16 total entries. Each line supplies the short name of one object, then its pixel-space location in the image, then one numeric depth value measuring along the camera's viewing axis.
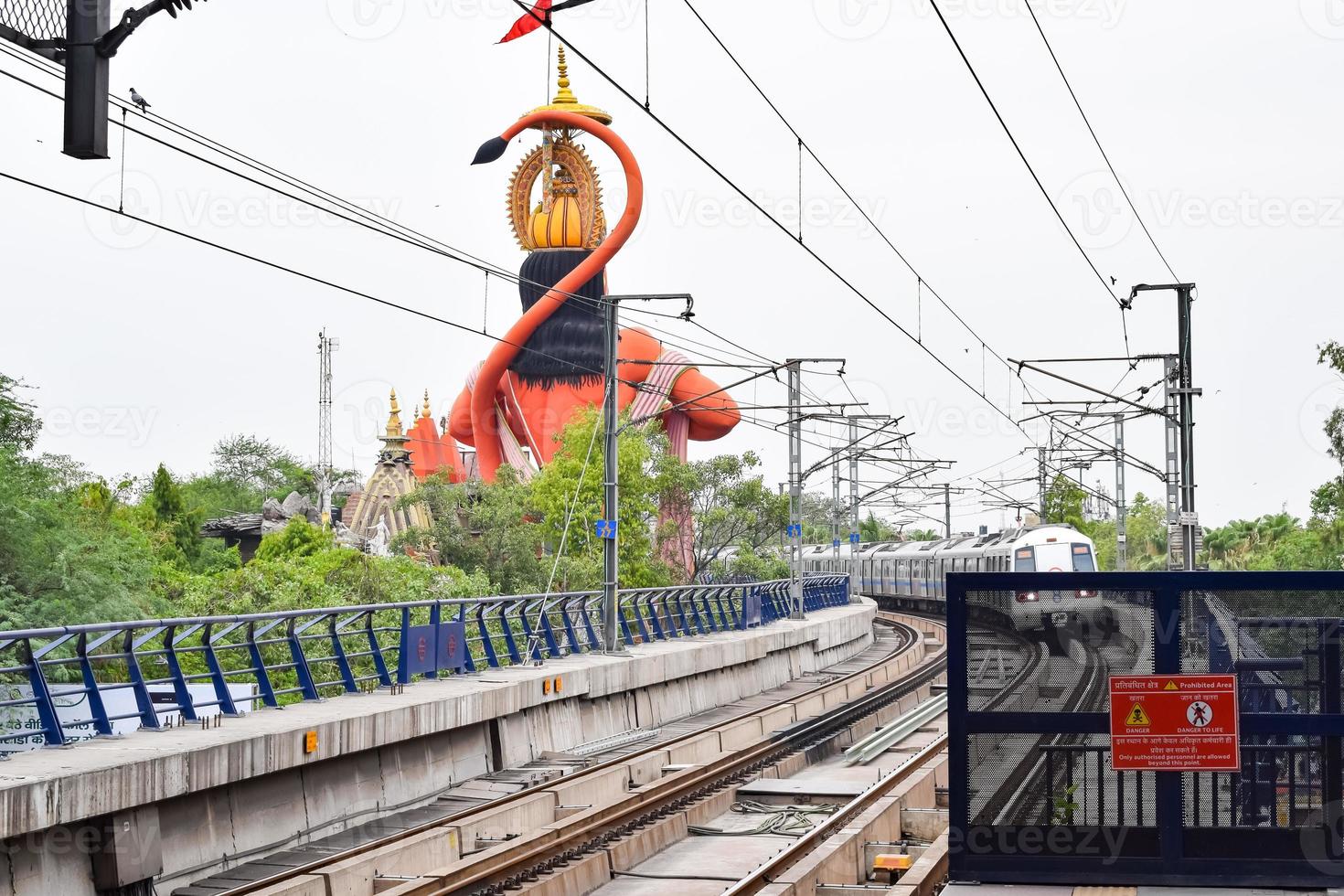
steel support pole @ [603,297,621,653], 26.77
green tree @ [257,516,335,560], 63.94
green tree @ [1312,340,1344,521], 45.56
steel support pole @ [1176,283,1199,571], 26.92
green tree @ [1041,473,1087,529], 83.00
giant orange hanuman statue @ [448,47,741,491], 66.56
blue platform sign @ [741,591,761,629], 38.81
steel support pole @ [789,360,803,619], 39.62
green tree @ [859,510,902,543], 156.62
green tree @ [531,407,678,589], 48.94
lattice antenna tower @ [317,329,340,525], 89.56
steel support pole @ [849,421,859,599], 54.62
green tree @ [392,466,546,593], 45.12
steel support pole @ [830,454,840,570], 55.28
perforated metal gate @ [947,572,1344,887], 8.68
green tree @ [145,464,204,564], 66.56
